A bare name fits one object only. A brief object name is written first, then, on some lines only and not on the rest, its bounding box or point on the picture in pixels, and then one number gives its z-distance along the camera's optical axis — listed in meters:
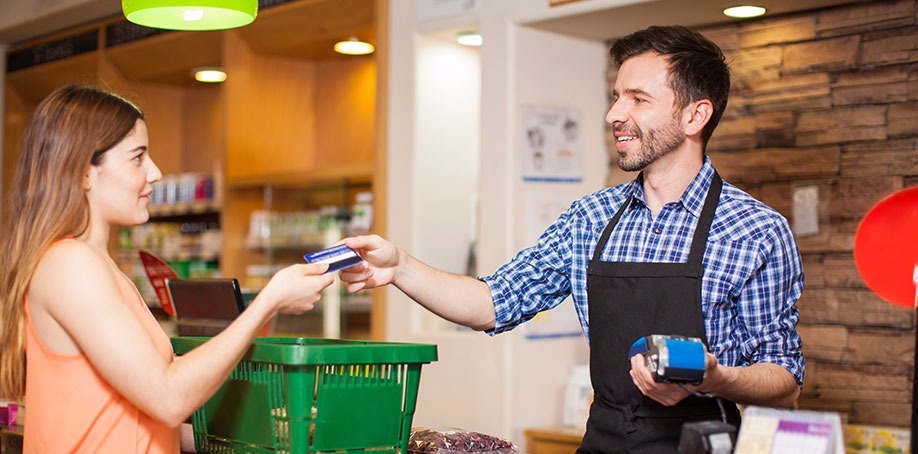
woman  2.01
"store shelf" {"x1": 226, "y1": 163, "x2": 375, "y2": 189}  5.80
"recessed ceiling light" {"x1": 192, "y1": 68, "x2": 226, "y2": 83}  7.31
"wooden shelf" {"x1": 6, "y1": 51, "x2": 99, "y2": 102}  7.82
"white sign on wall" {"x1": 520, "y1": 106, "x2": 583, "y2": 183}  5.00
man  2.48
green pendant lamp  3.44
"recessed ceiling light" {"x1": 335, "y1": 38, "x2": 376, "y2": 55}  6.20
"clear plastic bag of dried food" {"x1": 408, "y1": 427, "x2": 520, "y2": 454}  2.46
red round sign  2.17
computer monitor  2.96
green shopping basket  2.15
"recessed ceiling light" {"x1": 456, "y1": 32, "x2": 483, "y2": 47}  5.37
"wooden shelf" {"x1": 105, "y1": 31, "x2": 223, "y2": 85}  6.95
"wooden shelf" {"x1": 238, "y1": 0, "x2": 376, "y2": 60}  5.88
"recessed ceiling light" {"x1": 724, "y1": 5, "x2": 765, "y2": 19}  4.46
